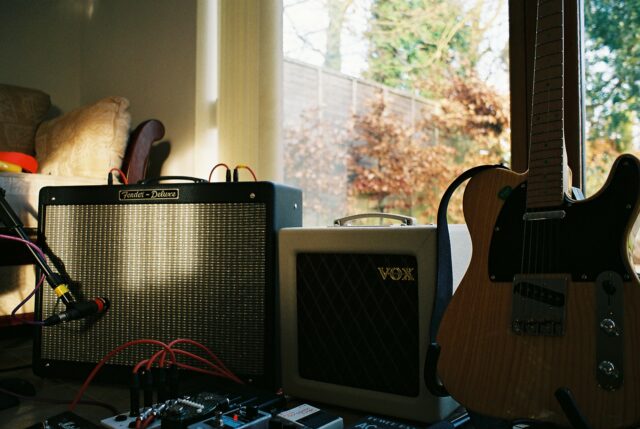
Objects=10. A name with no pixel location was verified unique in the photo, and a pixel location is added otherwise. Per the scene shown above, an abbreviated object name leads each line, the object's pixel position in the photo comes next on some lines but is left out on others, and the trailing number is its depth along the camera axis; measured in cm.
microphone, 107
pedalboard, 75
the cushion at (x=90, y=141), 170
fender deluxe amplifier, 103
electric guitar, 67
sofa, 148
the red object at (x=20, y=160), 159
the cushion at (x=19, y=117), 195
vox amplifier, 88
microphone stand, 110
